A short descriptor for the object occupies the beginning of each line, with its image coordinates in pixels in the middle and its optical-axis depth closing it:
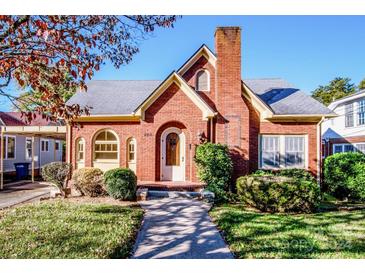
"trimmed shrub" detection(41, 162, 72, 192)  9.52
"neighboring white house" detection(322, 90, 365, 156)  17.17
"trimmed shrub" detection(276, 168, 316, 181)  11.15
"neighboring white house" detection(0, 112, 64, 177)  16.95
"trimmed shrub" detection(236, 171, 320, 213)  7.99
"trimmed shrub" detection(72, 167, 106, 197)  9.69
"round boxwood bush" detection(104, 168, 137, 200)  8.95
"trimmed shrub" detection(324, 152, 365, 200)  10.55
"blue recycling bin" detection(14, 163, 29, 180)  16.75
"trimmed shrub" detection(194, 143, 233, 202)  9.95
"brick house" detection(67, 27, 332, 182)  10.84
